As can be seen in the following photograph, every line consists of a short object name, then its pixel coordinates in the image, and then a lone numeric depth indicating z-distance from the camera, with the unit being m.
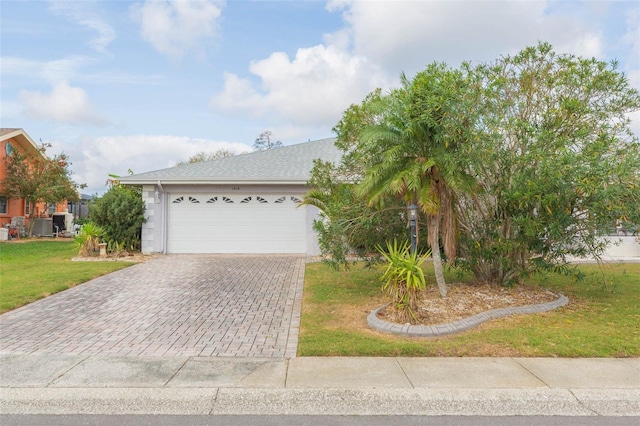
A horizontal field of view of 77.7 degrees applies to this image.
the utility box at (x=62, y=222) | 23.38
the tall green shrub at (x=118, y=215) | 14.44
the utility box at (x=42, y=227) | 22.19
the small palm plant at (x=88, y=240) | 13.70
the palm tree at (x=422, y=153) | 6.48
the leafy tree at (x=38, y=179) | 20.39
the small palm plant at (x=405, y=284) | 5.93
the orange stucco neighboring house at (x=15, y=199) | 21.12
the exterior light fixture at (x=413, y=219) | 6.80
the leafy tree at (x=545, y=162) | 5.83
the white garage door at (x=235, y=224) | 15.05
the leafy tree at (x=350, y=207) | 7.69
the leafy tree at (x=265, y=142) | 48.75
